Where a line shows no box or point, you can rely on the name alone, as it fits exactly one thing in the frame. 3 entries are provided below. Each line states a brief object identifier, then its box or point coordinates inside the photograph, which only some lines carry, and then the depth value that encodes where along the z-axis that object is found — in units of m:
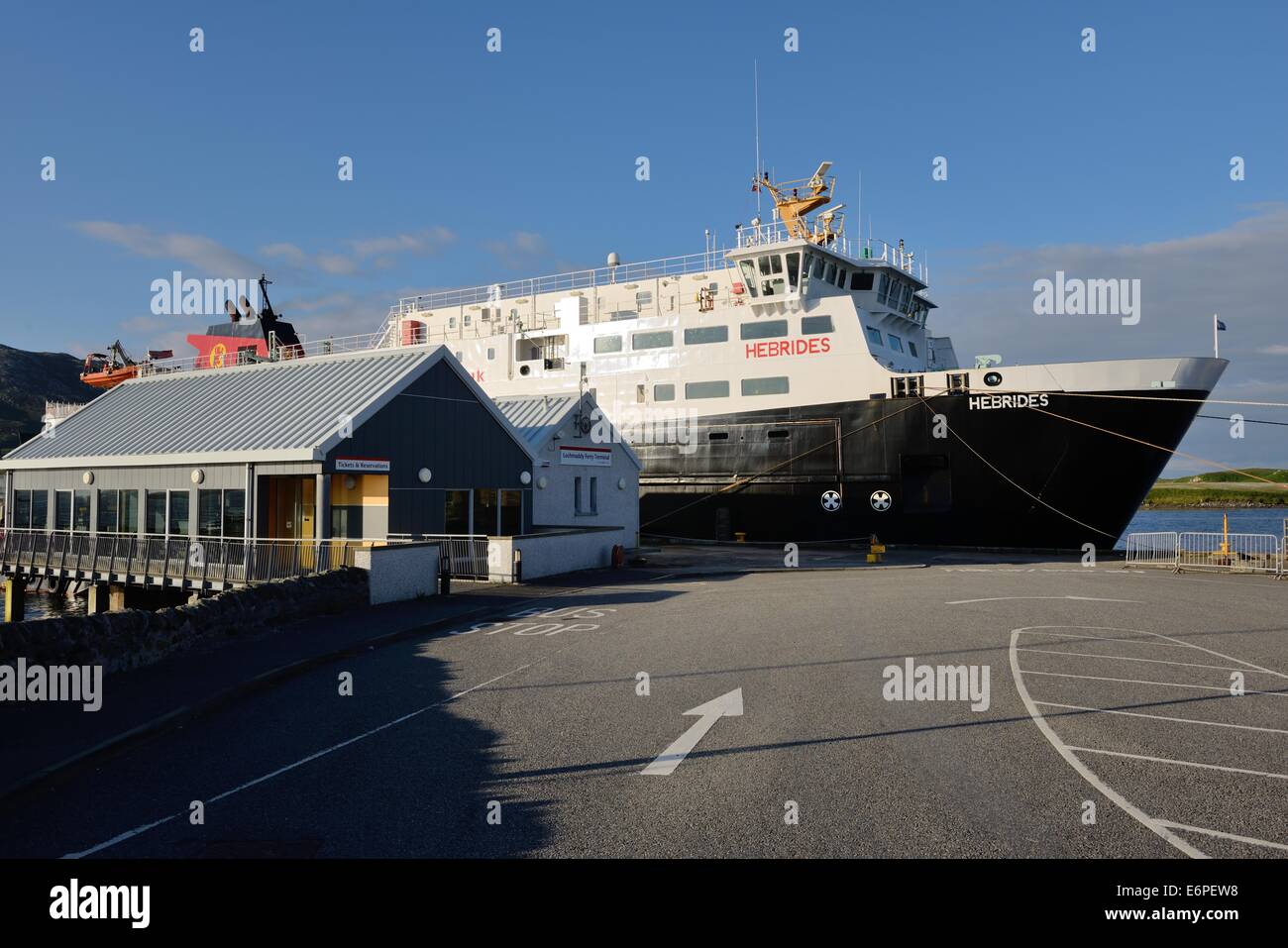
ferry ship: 27.08
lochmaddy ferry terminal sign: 27.36
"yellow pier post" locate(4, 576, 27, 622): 24.95
